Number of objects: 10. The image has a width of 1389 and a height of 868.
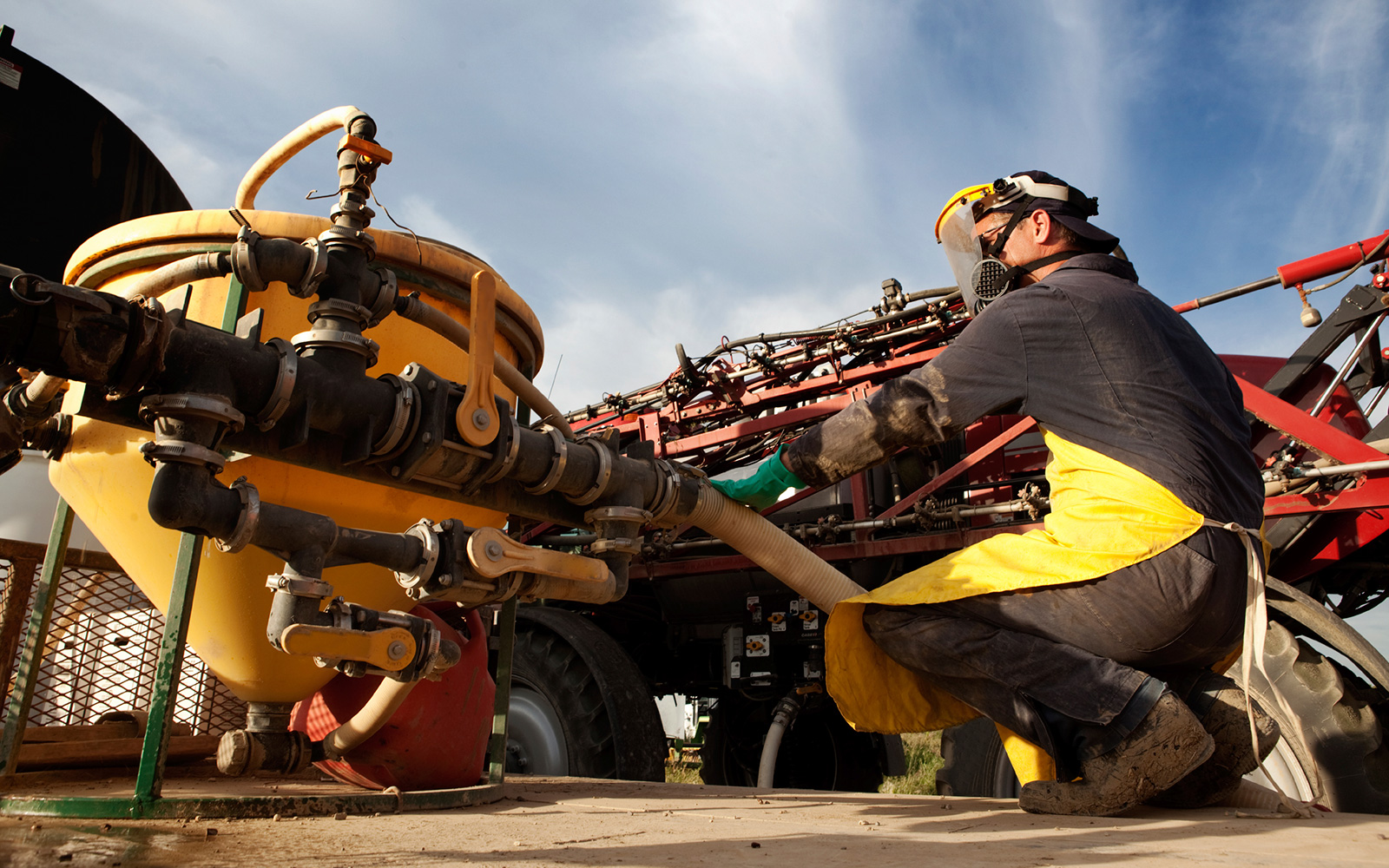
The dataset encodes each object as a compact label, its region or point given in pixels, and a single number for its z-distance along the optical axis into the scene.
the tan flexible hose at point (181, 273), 1.71
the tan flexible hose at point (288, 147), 1.85
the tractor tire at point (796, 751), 4.42
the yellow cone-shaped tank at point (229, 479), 2.05
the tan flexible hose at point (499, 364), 1.88
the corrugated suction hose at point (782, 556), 2.28
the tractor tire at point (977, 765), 3.01
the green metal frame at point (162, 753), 1.61
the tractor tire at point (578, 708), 3.66
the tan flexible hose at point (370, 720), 2.07
